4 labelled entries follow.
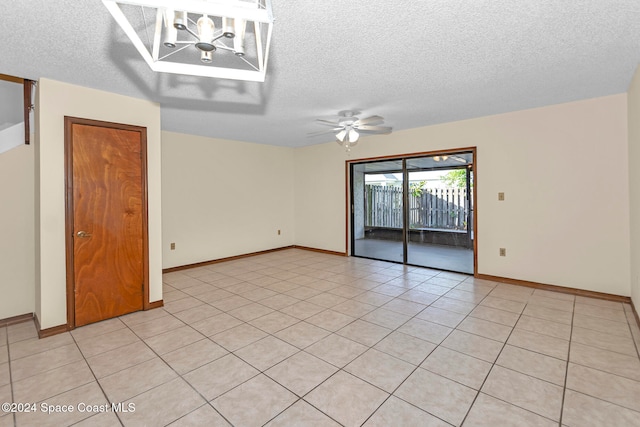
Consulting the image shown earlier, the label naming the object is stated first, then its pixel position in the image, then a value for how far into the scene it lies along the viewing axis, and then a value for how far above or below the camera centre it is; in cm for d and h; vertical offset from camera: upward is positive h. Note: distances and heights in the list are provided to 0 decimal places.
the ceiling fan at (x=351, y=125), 402 +121
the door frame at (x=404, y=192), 454 +42
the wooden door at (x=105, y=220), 295 -7
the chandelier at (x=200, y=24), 104 +76
